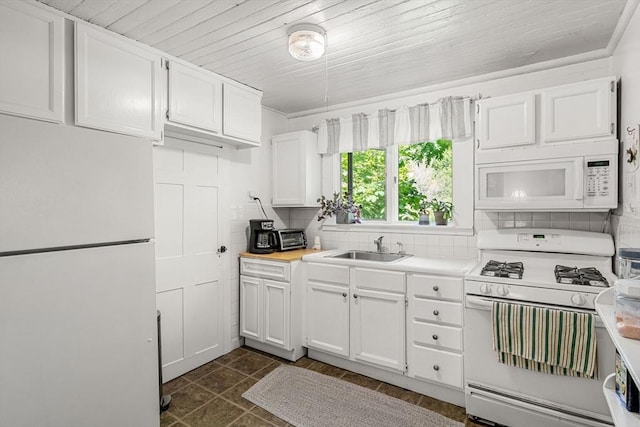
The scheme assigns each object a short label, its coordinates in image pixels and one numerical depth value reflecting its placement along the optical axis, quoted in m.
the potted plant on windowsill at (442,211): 2.94
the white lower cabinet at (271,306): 2.93
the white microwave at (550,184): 2.03
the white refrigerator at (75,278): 1.30
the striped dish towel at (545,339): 1.78
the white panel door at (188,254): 2.66
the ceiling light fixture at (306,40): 2.01
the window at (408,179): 2.87
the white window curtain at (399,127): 2.83
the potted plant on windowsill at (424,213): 3.06
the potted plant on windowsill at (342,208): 3.41
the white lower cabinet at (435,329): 2.29
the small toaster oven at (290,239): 3.32
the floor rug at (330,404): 2.15
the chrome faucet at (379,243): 3.17
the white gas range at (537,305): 1.82
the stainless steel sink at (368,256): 3.10
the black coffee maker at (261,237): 3.24
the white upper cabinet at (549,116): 2.05
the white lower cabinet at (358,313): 2.53
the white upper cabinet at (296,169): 3.47
